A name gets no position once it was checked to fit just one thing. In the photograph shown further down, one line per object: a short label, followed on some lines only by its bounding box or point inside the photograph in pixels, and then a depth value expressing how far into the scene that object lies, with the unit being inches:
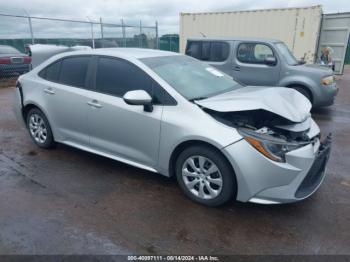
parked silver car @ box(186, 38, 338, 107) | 276.1
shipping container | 453.7
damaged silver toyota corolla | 110.1
